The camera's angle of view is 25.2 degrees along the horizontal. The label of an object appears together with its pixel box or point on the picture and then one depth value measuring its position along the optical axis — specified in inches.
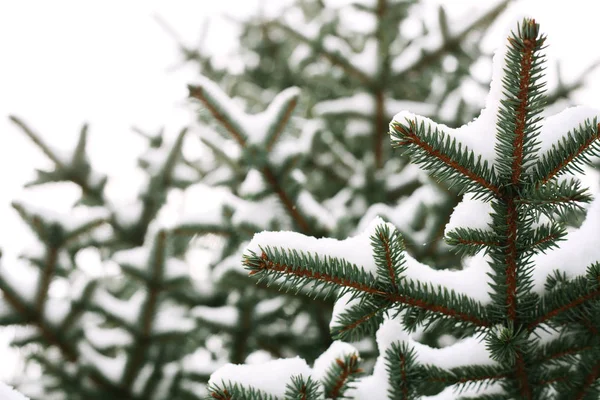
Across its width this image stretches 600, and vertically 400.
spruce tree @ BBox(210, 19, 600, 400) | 32.5
